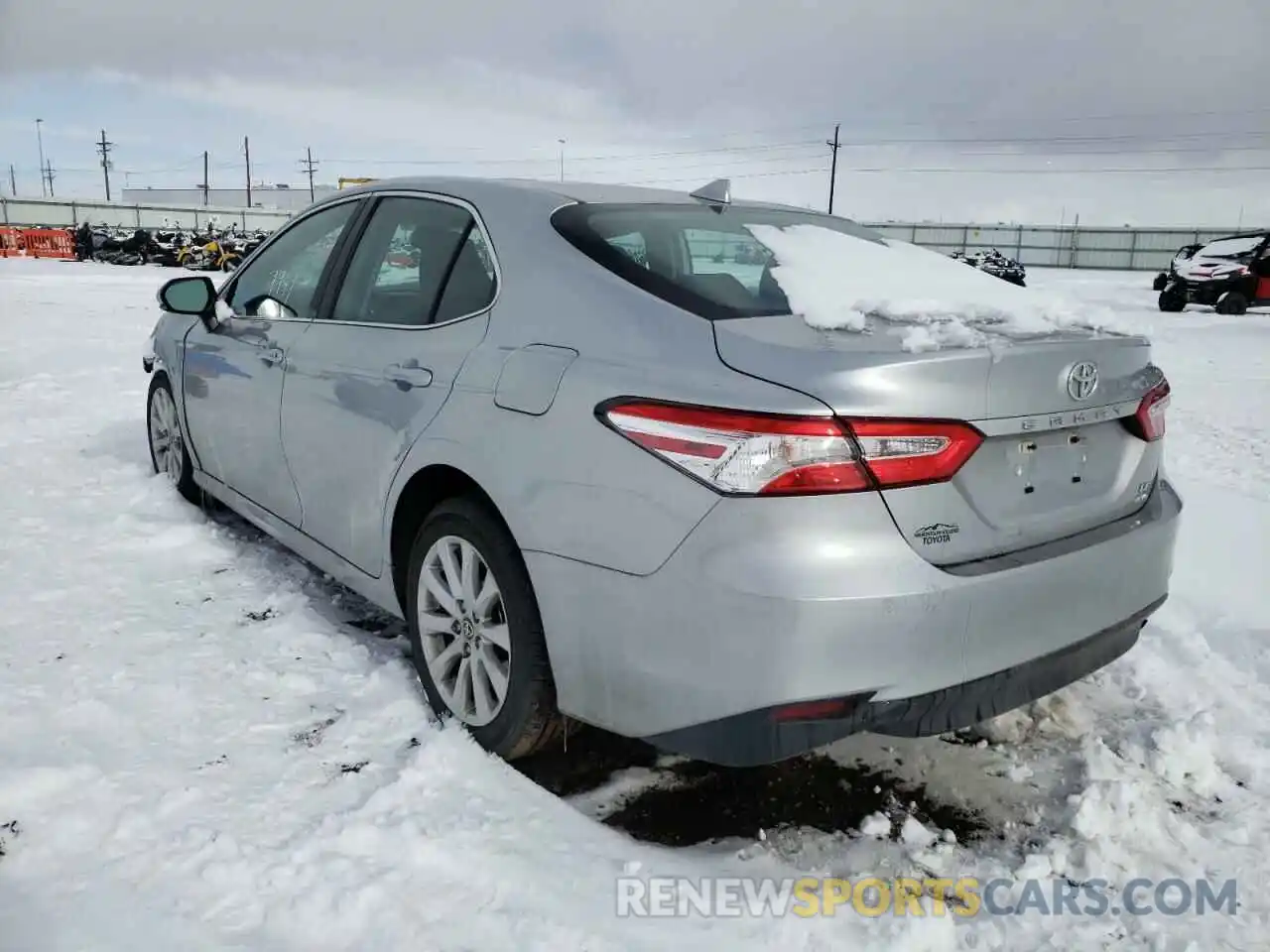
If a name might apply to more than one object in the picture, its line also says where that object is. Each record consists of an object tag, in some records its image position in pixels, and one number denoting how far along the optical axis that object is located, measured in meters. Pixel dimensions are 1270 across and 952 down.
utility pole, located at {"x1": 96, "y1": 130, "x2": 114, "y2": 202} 88.19
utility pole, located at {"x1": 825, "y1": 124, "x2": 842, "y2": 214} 62.88
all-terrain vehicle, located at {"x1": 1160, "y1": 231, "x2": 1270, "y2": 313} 19.45
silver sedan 1.93
